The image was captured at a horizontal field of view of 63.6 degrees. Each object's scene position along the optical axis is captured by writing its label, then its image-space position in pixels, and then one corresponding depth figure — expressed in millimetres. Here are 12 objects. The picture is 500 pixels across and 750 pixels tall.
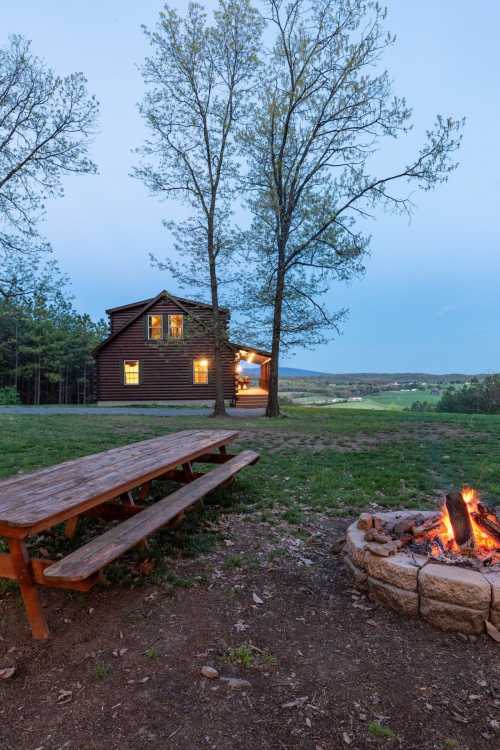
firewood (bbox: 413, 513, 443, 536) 3227
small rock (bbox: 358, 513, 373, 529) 3471
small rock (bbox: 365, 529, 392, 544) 3145
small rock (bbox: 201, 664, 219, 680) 2248
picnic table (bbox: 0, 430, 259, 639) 2398
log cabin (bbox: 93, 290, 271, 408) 23234
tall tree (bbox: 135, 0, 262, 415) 15766
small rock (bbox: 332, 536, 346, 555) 3781
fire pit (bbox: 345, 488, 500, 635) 2623
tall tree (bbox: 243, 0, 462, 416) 14844
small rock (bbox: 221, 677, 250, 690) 2191
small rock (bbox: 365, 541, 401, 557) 2967
